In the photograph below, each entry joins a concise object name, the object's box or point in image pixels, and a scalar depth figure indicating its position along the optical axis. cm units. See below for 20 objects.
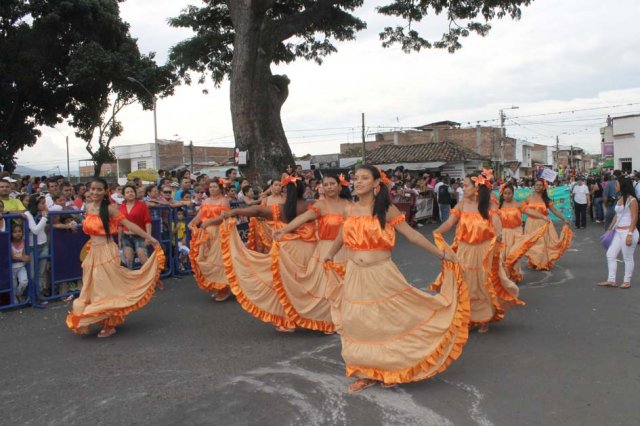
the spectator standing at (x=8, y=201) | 845
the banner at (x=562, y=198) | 2228
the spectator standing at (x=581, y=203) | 1967
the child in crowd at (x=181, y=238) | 1115
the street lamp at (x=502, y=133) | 5452
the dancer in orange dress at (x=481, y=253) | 644
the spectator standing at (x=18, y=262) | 817
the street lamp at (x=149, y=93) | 2447
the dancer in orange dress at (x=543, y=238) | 1035
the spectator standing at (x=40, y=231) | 826
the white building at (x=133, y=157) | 6519
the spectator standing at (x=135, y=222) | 897
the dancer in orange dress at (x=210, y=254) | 862
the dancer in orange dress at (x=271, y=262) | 660
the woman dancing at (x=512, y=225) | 927
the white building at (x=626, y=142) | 4088
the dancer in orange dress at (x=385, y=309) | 467
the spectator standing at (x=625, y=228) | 884
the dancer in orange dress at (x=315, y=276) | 649
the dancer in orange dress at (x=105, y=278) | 655
